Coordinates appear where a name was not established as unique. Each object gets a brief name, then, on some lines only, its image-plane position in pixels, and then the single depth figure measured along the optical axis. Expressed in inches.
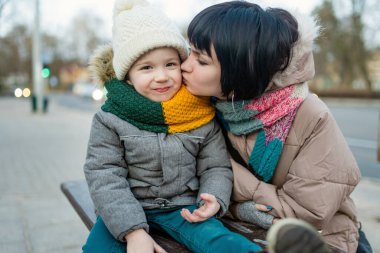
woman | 65.7
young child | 68.0
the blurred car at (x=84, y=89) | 1327.5
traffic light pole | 651.5
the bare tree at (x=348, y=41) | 1239.4
